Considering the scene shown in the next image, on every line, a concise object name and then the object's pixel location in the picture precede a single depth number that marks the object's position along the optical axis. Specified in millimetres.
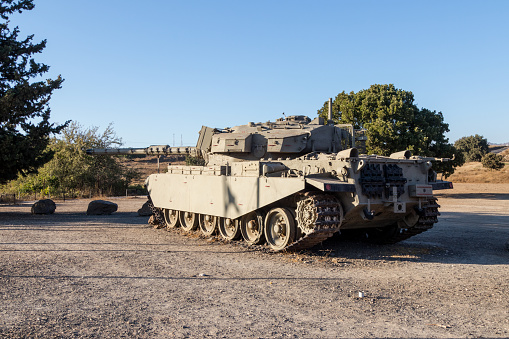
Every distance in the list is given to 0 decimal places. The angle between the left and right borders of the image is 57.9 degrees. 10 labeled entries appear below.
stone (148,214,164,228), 16383
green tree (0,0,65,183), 18172
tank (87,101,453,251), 9867
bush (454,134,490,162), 65688
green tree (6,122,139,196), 35938
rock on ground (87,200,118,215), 20906
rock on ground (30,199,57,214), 20703
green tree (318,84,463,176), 29625
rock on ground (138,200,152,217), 20438
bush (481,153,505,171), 47906
